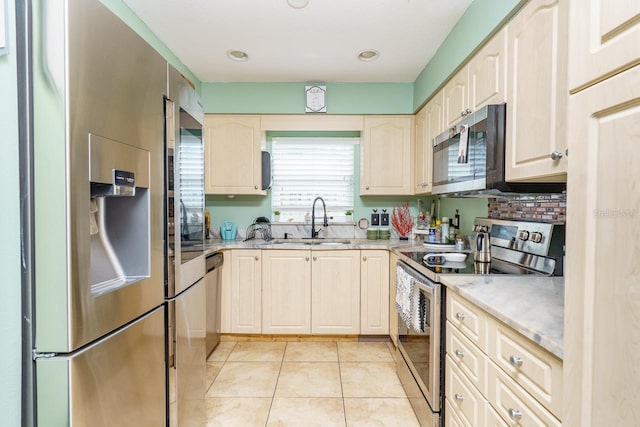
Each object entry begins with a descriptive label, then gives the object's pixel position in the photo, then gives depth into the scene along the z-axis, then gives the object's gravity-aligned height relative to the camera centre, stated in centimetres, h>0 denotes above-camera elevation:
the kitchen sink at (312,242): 313 -36
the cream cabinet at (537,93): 125 +48
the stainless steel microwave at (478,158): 160 +27
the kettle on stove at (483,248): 193 -25
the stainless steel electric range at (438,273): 166 -39
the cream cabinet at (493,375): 92 -57
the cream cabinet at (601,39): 60 +33
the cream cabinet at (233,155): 325 +50
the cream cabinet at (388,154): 328 +52
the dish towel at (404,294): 207 -59
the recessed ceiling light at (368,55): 267 +126
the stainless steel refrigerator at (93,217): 77 -3
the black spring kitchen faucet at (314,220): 338 -16
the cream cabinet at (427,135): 262 +61
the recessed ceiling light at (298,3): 201 +125
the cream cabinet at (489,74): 164 +72
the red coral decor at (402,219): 349 -15
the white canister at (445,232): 289 -23
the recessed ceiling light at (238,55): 269 +126
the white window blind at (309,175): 363 +34
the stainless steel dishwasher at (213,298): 268 -79
